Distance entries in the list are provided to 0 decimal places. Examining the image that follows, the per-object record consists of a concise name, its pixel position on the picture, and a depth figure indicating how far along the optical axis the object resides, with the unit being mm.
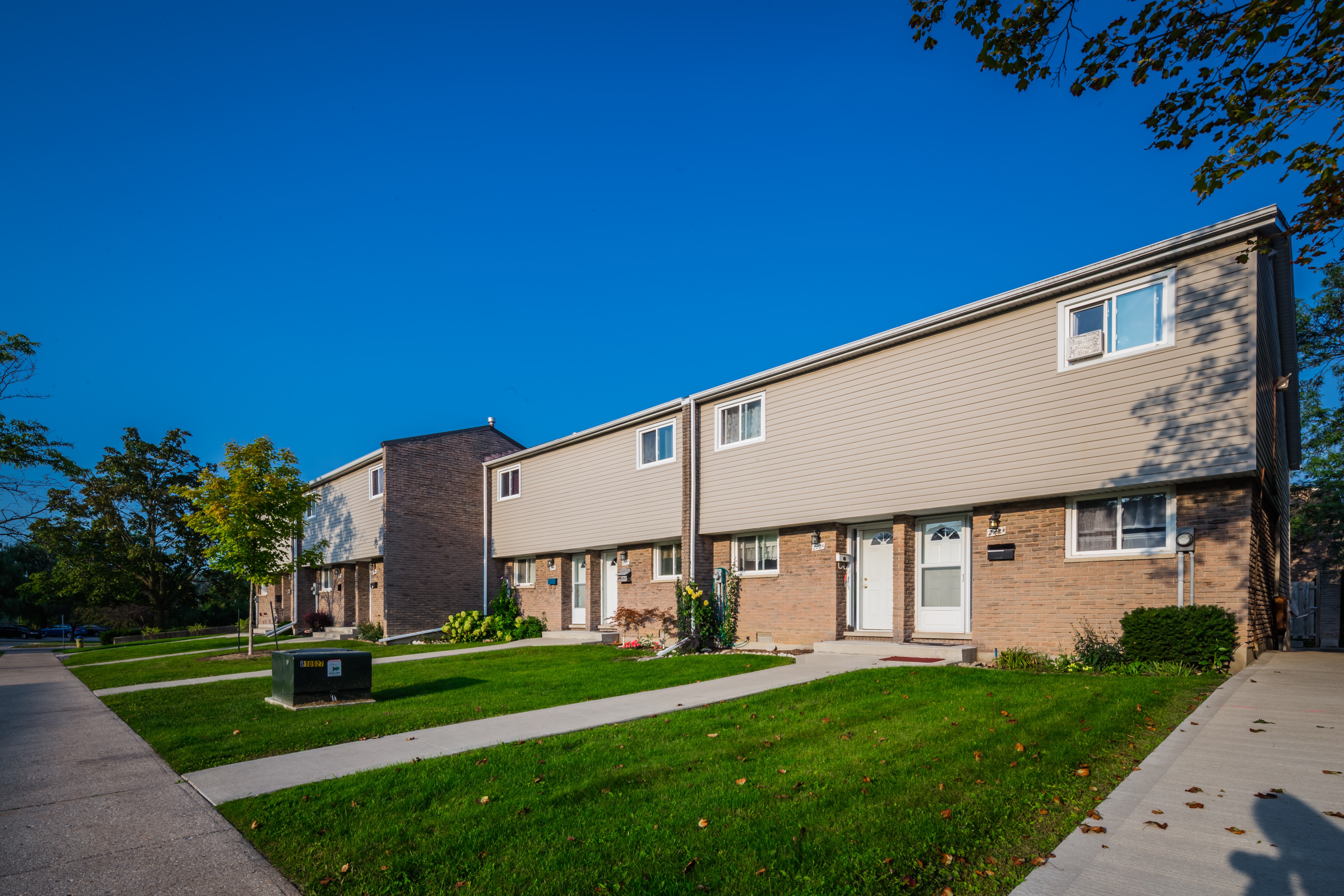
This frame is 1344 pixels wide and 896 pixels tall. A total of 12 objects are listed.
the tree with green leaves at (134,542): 40812
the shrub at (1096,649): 10398
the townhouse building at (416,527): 24391
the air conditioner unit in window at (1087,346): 10953
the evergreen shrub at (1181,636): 9508
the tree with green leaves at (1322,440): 23531
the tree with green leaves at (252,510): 20297
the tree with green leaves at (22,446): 19609
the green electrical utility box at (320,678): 10219
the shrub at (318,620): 30406
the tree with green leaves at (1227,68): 5699
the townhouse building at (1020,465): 9945
